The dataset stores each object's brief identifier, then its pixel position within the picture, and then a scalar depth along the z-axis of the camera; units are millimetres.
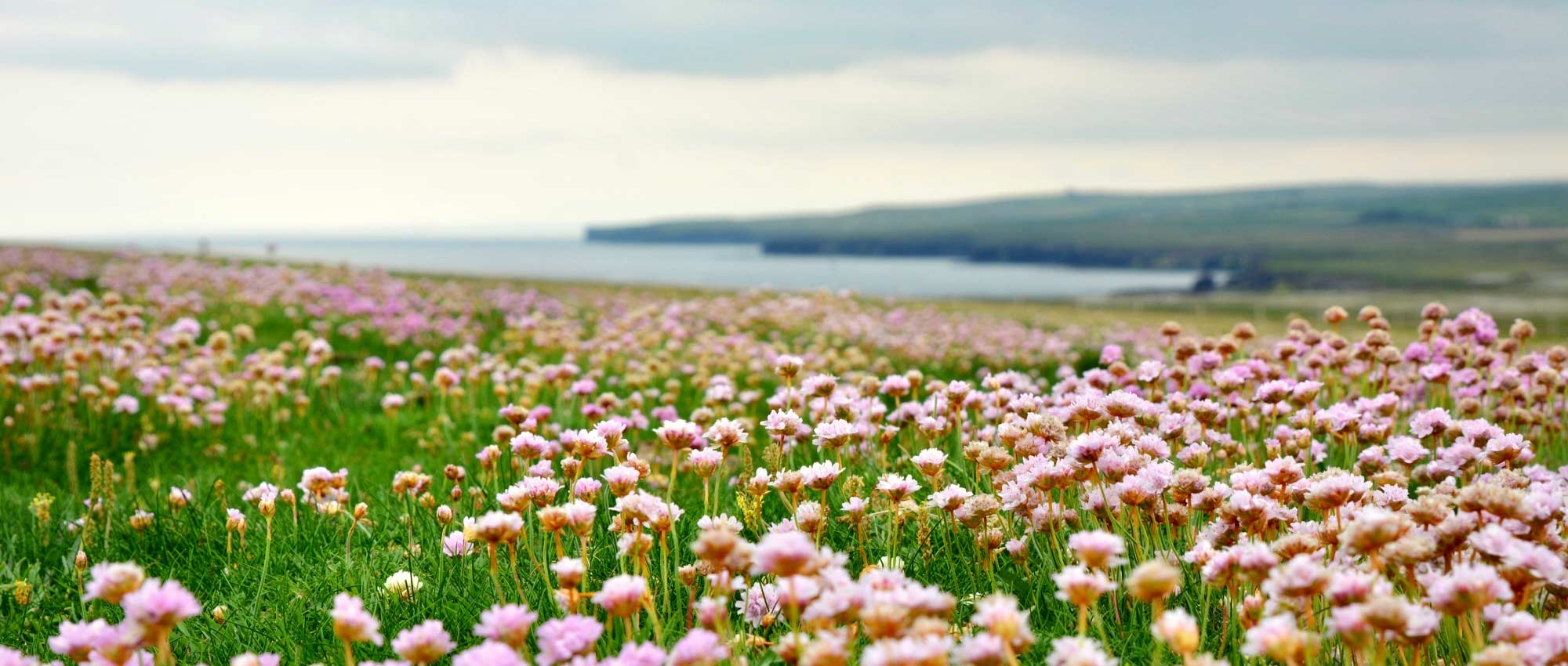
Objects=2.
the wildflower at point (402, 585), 3727
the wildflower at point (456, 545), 3965
